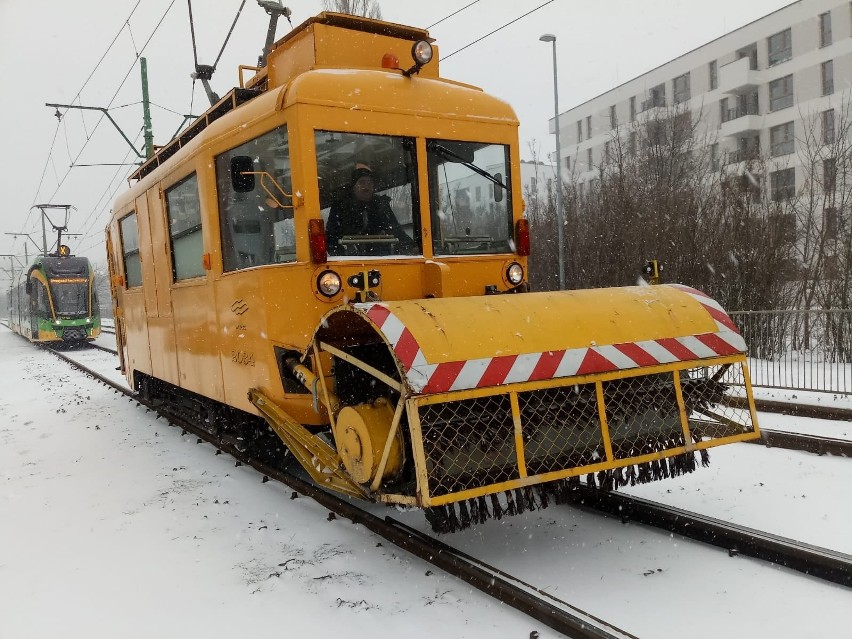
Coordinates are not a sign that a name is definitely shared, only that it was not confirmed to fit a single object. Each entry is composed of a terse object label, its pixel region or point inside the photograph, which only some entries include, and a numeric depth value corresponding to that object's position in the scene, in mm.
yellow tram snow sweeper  3510
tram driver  4637
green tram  24953
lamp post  15852
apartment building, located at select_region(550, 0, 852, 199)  26812
